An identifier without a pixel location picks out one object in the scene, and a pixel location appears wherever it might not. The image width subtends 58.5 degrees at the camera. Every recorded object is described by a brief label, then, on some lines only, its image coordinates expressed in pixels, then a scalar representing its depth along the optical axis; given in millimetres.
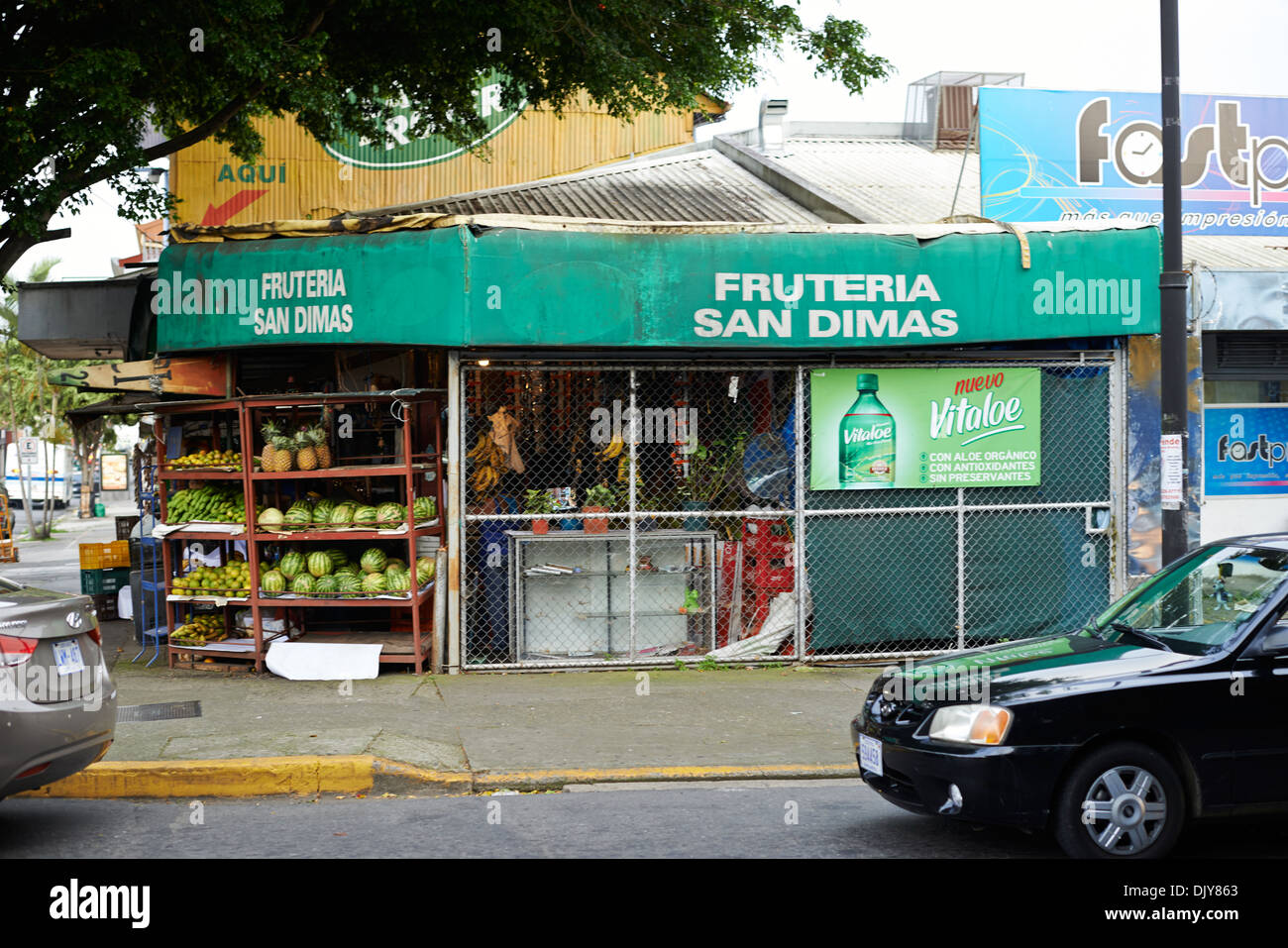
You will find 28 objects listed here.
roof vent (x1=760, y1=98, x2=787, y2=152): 17859
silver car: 5379
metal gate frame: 10000
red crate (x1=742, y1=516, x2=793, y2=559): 10750
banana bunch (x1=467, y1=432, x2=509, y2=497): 10594
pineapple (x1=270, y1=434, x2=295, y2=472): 10117
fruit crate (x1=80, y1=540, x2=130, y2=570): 13805
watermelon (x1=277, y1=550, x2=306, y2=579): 10180
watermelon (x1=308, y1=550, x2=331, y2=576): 10164
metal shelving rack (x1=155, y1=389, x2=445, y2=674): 9914
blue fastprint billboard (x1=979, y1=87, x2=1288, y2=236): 11711
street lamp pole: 8680
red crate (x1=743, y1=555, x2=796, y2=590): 10695
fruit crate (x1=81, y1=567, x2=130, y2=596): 13883
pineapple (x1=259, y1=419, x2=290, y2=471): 10109
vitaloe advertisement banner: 10469
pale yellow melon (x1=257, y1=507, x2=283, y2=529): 10180
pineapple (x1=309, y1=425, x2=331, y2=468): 10219
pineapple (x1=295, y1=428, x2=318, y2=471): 10094
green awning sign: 9758
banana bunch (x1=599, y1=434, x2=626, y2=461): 10898
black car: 5133
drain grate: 8430
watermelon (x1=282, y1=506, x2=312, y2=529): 10156
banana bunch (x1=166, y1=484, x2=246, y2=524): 10516
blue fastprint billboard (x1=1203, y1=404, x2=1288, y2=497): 12383
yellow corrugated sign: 15281
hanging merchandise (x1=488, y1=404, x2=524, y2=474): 10602
